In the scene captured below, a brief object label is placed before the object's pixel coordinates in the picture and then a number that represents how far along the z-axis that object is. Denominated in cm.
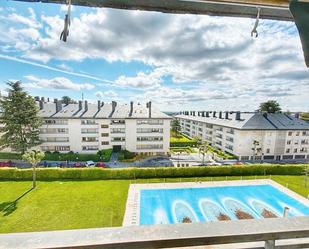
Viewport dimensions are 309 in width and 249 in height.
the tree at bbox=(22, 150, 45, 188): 1647
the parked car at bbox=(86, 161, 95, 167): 2357
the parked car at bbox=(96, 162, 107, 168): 2270
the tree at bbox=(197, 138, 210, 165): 2501
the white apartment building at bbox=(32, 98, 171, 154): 2780
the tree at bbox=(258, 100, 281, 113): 4766
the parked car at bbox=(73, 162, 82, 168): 2297
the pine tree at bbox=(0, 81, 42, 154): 2594
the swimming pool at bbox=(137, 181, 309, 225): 1275
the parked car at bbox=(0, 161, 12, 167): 2322
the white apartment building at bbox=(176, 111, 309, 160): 2852
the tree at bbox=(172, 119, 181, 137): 4766
